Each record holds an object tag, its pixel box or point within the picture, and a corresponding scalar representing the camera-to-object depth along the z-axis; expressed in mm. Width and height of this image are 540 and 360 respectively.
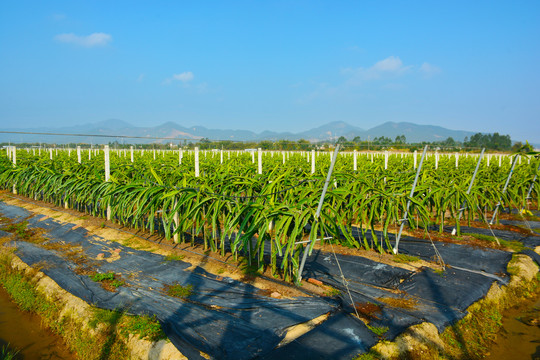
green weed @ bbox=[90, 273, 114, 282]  3765
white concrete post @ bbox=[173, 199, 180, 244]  4914
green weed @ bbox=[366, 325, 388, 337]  2828
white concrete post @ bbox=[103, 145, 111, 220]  6131
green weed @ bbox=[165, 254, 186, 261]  4362
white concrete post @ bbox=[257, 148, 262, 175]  7855
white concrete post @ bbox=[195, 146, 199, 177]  5755
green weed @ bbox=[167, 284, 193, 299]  3404
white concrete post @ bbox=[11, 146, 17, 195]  9219
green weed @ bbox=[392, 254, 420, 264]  4432
